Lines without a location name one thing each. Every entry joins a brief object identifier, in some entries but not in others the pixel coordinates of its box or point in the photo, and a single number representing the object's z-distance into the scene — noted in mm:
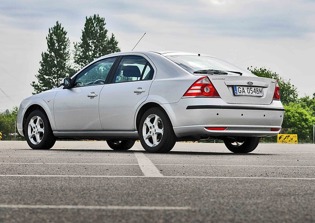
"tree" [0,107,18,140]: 150325
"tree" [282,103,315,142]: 122562
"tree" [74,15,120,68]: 96750
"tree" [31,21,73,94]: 94938
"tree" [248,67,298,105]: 124356
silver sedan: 11297
